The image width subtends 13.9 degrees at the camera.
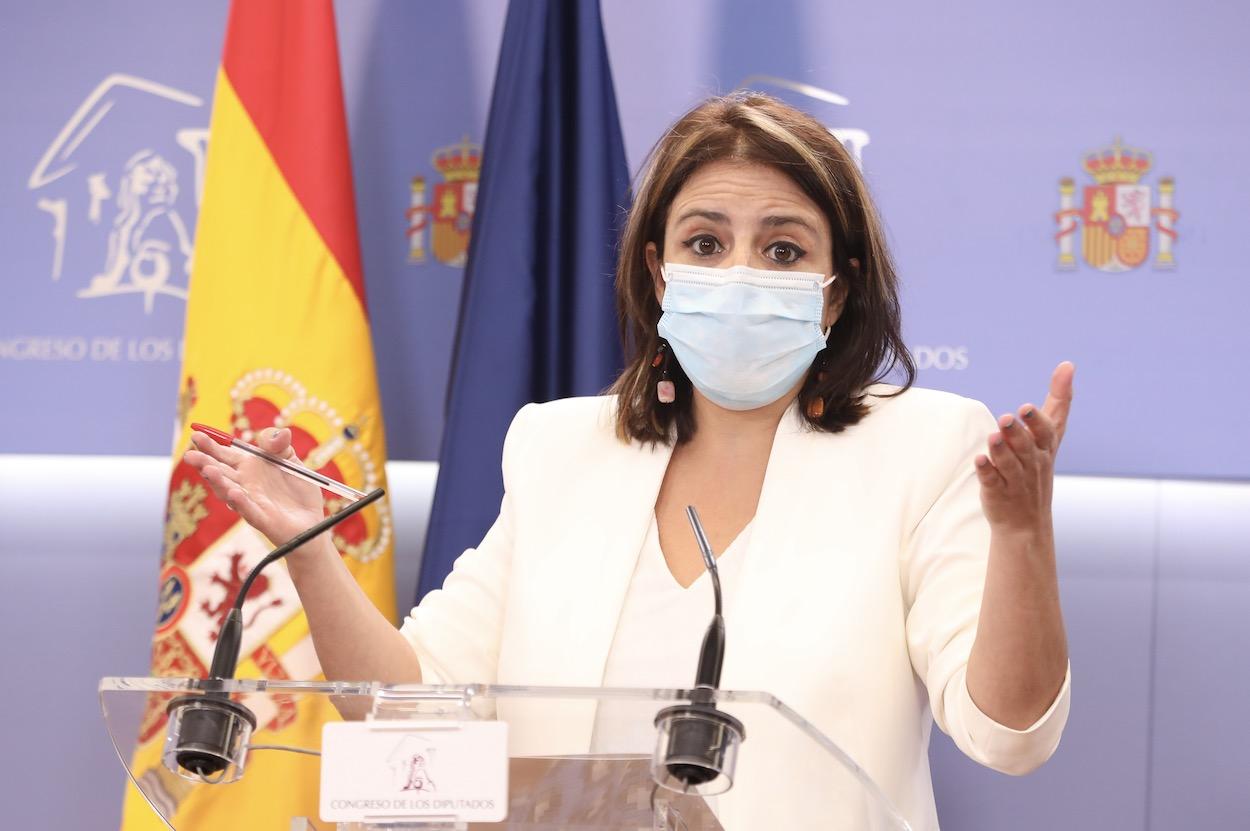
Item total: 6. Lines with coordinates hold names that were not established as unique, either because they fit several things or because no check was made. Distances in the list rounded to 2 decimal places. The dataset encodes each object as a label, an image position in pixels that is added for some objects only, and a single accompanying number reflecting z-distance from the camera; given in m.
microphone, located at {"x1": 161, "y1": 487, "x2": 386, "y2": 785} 3.64
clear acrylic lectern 3.62
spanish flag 4.55
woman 3.94
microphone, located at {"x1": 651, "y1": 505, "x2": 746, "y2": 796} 3.60
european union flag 4.56
